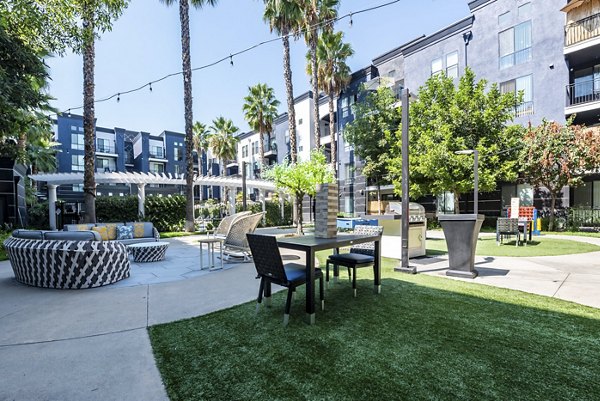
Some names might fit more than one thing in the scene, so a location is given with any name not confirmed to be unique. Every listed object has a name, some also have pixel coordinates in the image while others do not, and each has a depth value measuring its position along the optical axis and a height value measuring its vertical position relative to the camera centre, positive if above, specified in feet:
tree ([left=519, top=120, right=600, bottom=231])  42.14 +5.95
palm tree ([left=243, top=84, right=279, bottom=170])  86.33 +27.67
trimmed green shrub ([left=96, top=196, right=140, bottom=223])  49.06 -0.91
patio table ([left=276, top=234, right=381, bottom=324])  10.93 -1.87
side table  21.24 -3.86
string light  21.80 +14.14
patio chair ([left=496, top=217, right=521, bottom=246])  31.53 -3.17
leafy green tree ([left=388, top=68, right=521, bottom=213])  47.55 +9.41
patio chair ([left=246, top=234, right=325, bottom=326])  10.68 -2.60
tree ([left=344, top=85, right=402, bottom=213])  65.05 +15.67
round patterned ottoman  24.12 -3.98
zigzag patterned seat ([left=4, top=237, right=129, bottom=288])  16.03 -3.22
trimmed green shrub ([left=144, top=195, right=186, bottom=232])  51.21 -1.65
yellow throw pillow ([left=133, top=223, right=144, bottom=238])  31.89 -2.94
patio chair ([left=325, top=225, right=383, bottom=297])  14.03 -2.88
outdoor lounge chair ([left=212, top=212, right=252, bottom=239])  30.59 -2.59
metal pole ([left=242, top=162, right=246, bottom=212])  43.41 +3.26
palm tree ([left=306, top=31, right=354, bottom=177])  74.02 +33.82
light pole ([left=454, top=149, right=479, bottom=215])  37.82 +4.86
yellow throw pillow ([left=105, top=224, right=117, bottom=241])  30.71 -2.90
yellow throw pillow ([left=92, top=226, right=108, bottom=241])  29.94 -2.77
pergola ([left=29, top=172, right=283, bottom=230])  44.42 +3.77
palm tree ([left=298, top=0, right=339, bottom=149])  61.21 +37.78
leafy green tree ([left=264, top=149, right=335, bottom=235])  46.57 +3.68
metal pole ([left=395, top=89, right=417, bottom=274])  19.36 +1.45
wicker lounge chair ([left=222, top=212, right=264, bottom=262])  23.24 -2.55
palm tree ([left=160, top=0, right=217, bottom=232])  47.85 +15.98
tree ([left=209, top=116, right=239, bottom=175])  104.63 +22.00
